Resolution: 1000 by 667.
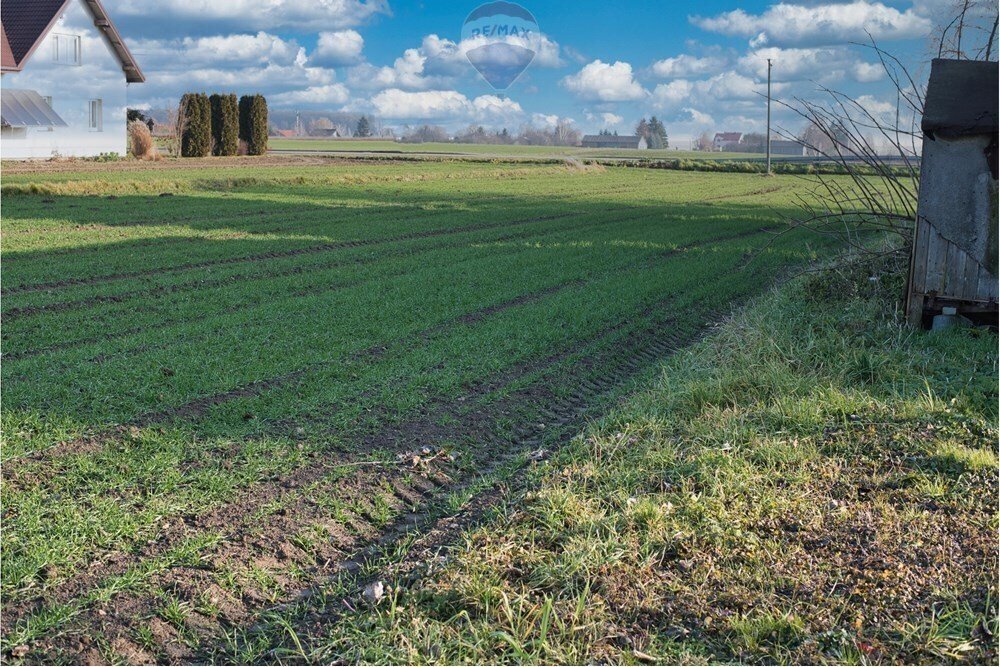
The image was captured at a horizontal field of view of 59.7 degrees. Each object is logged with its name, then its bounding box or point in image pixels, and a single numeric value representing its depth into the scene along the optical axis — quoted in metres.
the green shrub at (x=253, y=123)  54.72
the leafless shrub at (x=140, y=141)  45.34
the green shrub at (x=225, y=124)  52.44
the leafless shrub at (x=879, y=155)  9.70
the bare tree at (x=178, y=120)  49.72
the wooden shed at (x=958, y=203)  8.27
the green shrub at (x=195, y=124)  49.88
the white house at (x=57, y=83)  41.03
